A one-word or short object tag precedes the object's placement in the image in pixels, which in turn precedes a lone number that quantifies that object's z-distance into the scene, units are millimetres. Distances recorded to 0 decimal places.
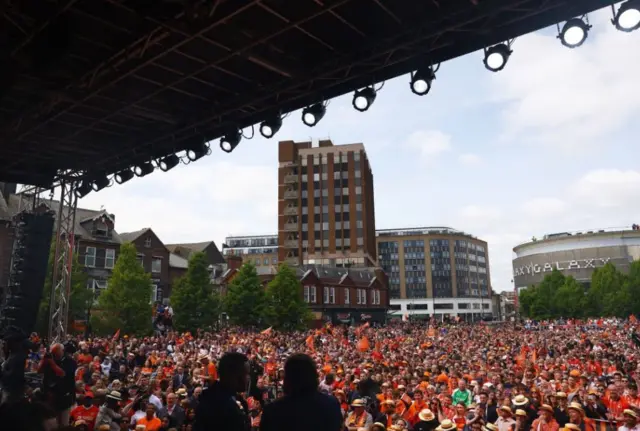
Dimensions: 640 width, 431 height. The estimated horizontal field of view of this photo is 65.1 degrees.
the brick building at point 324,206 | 88000
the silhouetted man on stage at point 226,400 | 3359
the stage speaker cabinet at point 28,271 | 13438
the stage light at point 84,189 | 14839
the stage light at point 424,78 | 8617
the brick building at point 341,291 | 62500
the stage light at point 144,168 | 12917
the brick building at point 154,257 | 53250
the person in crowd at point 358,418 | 9175
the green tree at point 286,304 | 51562
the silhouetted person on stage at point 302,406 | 3113
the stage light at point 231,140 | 11109
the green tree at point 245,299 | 48406
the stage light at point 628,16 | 6684
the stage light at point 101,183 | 14255
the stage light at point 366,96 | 9234
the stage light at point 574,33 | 7129
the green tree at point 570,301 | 75000
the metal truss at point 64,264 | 15172
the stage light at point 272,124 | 10312
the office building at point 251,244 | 146500
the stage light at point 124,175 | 13562
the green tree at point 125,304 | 37656
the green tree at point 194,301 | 43969
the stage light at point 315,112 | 9883
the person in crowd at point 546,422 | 8844
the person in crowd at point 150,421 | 9094
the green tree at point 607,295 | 72188
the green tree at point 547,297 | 78000
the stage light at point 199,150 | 11565
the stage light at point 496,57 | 7910
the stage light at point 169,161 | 12352
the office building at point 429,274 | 124500
